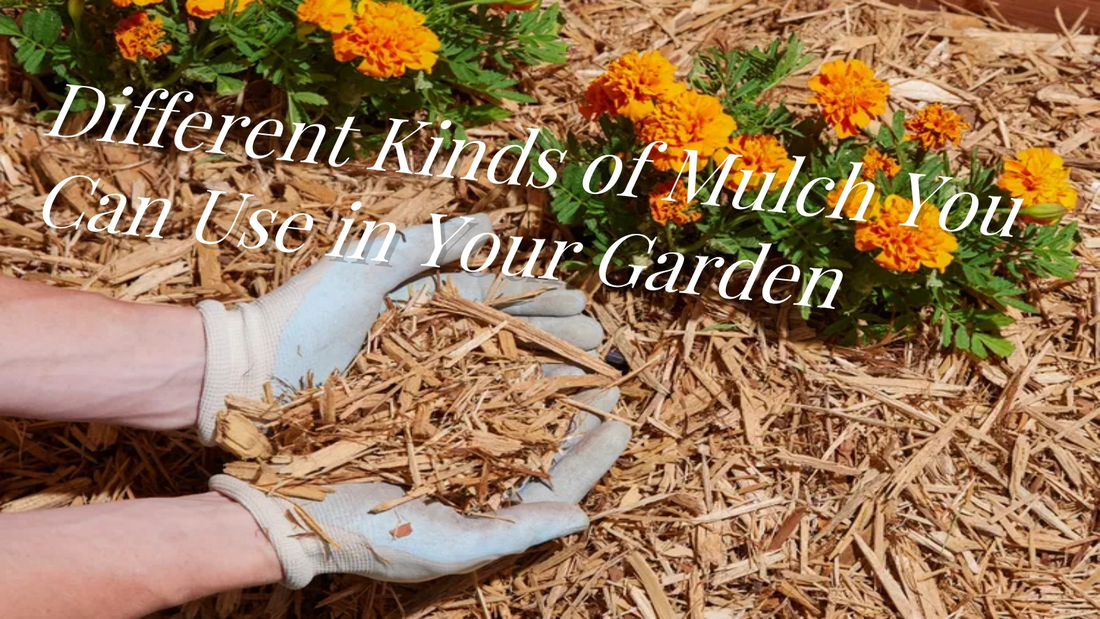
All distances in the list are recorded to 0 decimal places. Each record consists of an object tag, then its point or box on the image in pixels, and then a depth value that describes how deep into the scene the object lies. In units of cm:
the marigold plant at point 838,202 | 87
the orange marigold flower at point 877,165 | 91
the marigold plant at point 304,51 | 90
